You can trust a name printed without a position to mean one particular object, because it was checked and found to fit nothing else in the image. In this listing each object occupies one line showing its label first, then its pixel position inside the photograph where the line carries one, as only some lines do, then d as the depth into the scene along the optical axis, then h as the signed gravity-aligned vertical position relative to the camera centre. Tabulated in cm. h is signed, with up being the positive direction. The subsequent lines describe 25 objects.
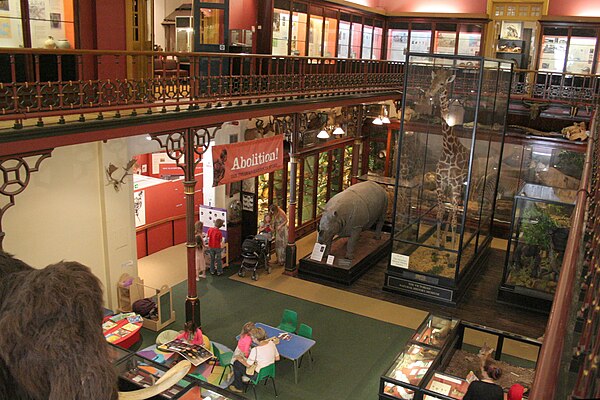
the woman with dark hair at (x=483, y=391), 686 -384
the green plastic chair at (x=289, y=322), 1021 -464
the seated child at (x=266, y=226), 1428 -409
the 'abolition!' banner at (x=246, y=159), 1130 -204
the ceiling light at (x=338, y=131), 1628 -187
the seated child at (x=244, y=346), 843 -423
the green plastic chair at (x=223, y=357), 892 -464
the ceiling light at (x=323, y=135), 1548 -190
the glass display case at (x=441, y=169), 1168 -213
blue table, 892 -452
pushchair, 1345 -454
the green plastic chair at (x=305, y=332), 977 -458
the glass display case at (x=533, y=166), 1695 -277
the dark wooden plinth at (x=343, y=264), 1348 -480
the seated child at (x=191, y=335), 905 -454
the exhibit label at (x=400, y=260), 1272 -426
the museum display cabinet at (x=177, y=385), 608 -355
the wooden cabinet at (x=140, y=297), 1088 -470
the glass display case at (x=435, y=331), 900 -425
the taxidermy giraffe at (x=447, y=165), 1176 -200
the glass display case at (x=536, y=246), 1192 -365
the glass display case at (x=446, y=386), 773 -435
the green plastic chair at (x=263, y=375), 830 -458
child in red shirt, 1348 -435
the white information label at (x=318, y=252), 1373 -448
